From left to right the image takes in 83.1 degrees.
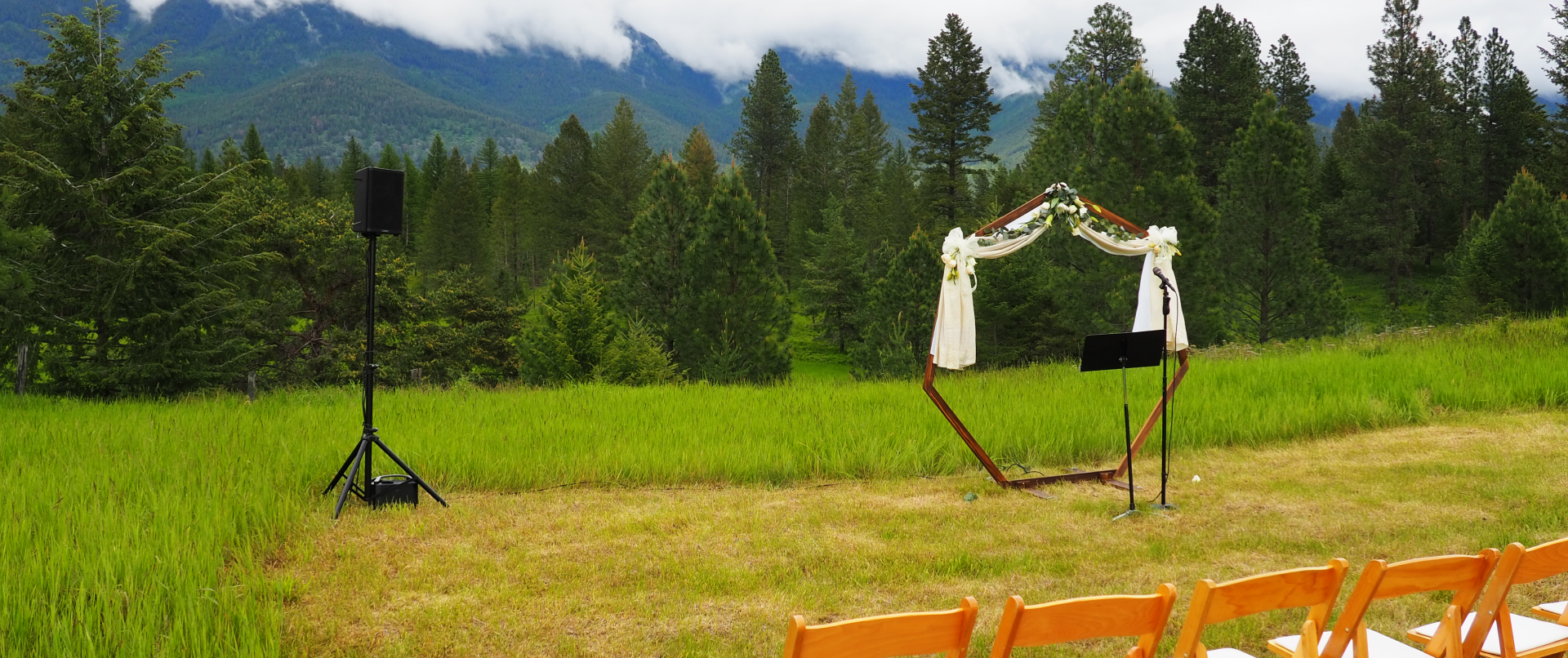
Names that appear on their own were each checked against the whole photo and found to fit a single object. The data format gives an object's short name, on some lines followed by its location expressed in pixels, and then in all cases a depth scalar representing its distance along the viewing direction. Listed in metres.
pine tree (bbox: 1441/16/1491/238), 42.84
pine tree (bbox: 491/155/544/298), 54.16
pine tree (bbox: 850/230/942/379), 23.62
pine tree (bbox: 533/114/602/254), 47.06
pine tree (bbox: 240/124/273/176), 58.06
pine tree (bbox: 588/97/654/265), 43.44
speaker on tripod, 6.27
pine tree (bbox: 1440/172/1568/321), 23.50
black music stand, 6.52
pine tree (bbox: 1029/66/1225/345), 21.50
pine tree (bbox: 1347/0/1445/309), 40.97
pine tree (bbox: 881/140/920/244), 36.78
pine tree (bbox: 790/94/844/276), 47.09
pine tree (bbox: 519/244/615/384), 22.33
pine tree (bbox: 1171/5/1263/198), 37.28
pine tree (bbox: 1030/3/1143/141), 38.22
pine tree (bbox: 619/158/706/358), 23.44
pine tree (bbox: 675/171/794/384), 22.84
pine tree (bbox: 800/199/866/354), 36.28
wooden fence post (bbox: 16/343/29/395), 12.95
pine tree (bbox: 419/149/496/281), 51.31
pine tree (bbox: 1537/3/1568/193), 37.62
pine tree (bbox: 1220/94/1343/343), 23.73
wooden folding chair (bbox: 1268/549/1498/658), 2.67
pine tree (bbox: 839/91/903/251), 42.91
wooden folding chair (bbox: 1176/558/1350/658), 2.51
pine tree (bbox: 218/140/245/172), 50.70
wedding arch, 7.45
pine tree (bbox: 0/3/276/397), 12.88
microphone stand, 6.67
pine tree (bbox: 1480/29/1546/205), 43.03
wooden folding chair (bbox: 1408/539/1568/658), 2.82
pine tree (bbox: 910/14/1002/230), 36.53
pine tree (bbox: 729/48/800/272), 49.38
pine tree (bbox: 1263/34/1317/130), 49.72
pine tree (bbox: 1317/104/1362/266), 43.03
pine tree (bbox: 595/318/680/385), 19.69
